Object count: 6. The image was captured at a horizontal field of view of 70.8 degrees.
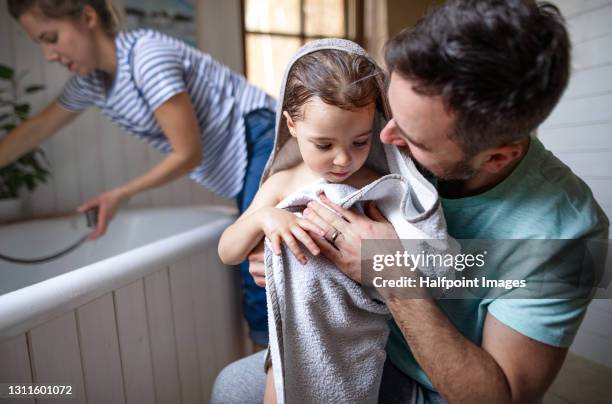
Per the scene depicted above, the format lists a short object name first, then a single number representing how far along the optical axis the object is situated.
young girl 0.58
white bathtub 0.65
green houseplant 1.43
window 2.08
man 0.41
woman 1.04
